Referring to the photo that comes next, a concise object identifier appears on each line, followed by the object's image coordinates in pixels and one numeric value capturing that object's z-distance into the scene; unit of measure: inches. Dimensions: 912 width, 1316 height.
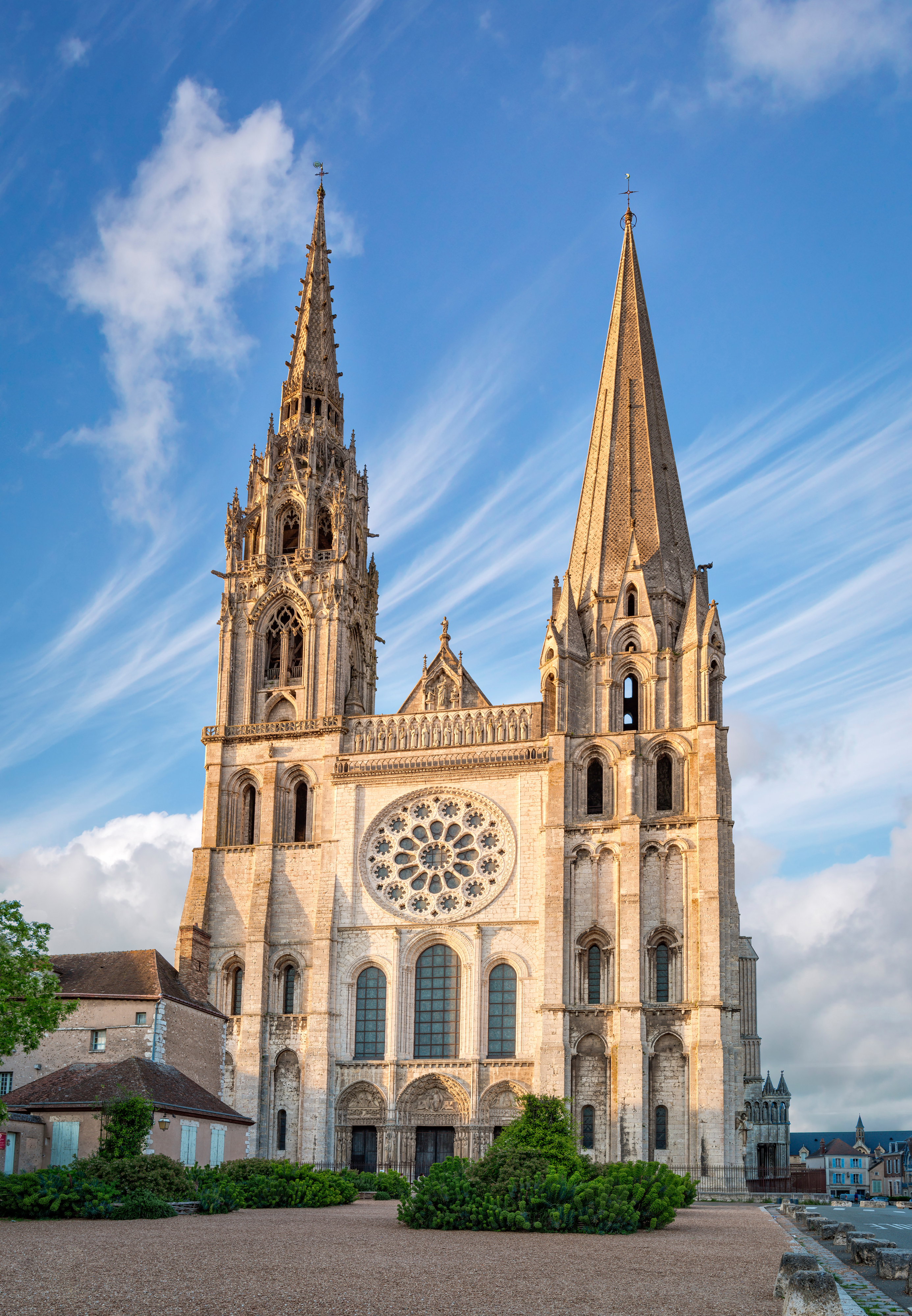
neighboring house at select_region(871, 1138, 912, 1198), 3703.2
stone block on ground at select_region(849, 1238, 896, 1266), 652.7
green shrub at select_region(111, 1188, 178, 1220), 911.0
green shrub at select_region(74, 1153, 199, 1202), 949.8
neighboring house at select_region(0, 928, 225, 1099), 1480.1
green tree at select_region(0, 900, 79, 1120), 1051.9
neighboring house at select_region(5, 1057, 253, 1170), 1206.3
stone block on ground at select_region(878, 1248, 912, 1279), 579.5
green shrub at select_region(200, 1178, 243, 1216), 990.4
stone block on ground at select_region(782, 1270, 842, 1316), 408.2
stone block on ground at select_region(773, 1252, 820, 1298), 451.8
